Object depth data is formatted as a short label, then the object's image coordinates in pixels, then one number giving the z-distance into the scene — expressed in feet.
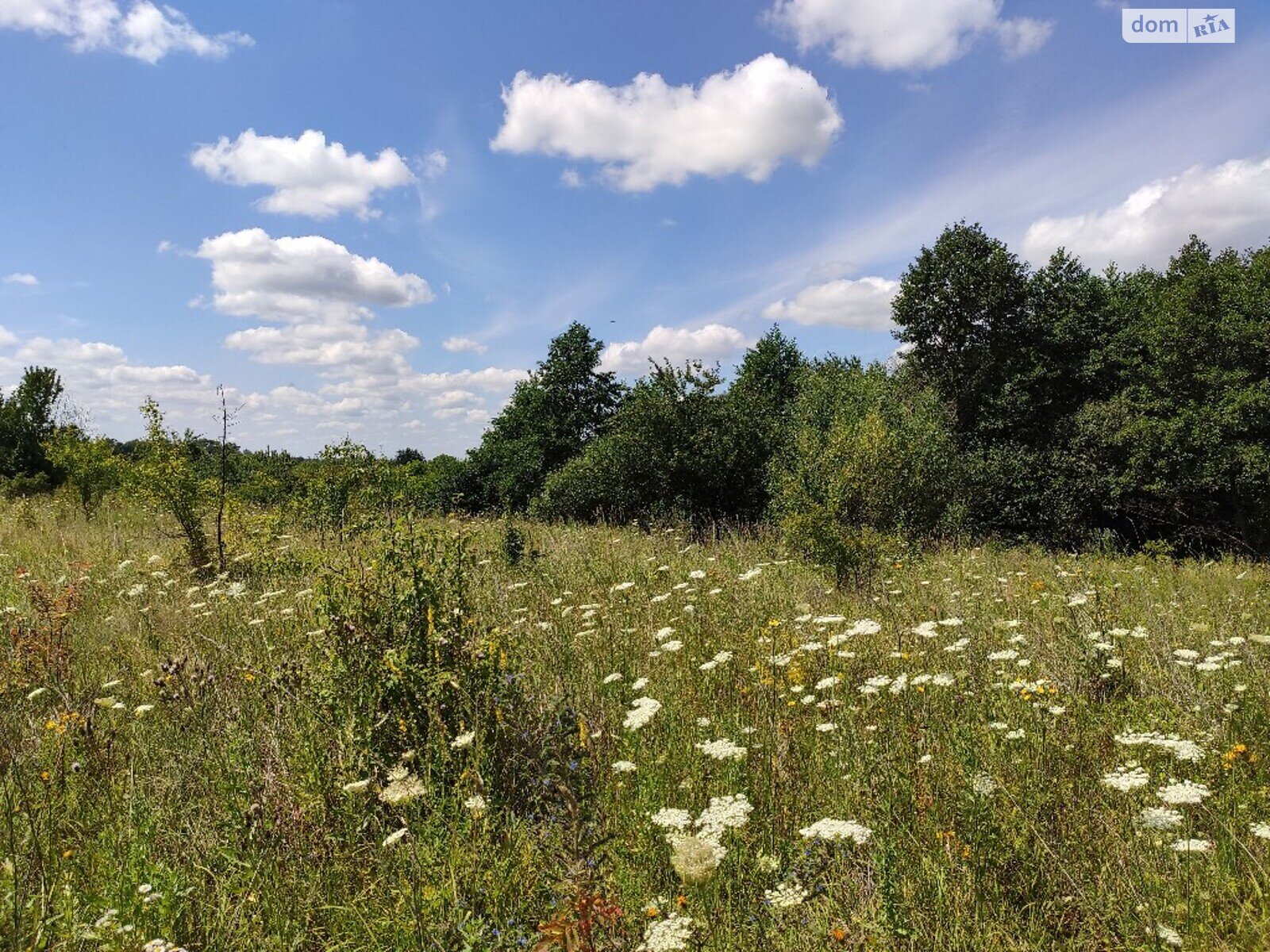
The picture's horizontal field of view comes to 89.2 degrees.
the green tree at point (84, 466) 40.74
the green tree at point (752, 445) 53.83
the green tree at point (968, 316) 78.64
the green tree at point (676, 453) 52.39
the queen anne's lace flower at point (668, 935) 5.03
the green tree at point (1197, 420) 66.69
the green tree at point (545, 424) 86.63
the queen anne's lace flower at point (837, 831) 6.32
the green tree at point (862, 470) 24.36
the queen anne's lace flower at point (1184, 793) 6.53
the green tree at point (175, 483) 25.54
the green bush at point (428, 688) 9.13
